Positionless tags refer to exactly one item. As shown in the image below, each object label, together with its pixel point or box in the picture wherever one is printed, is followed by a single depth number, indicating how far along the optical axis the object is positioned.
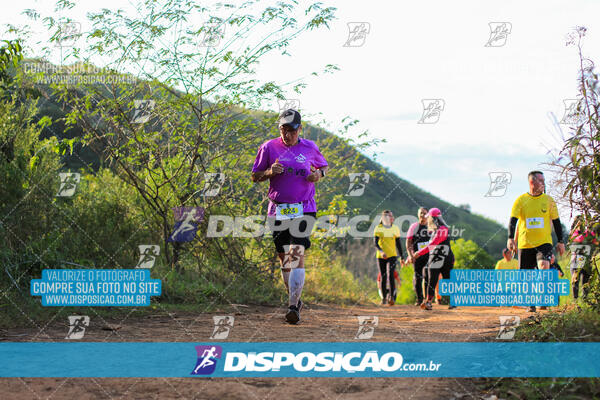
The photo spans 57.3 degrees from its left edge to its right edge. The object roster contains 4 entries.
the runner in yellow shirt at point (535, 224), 8.01
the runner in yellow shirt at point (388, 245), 11.31
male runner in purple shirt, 6.06
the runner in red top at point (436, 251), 10.27
